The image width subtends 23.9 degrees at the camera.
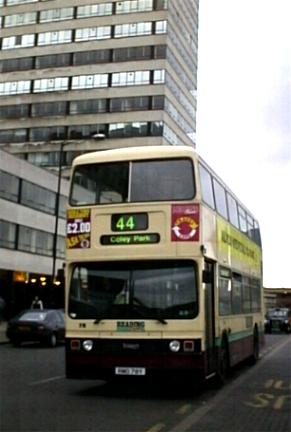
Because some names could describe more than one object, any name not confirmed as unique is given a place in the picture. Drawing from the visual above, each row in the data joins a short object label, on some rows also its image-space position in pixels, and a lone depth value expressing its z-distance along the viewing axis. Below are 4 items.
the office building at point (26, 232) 51.81
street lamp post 48.96
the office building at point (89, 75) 83.69
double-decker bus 11.51
